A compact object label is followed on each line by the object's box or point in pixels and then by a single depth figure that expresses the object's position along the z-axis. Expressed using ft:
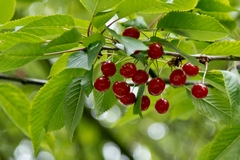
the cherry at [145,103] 3.88
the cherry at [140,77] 3.68
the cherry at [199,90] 3.75
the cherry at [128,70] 3.66
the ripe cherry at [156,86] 3.77
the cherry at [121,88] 3.72
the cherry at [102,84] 3.67
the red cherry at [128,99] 3.78
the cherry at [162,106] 3.96
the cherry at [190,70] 3.75
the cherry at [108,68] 3.65
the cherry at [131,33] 3.62
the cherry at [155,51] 3.55
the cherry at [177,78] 3.75
